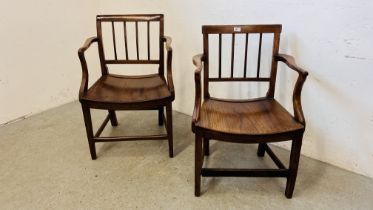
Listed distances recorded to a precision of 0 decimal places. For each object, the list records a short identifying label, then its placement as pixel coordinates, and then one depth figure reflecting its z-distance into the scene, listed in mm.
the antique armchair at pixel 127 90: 1637
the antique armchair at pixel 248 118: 1310
